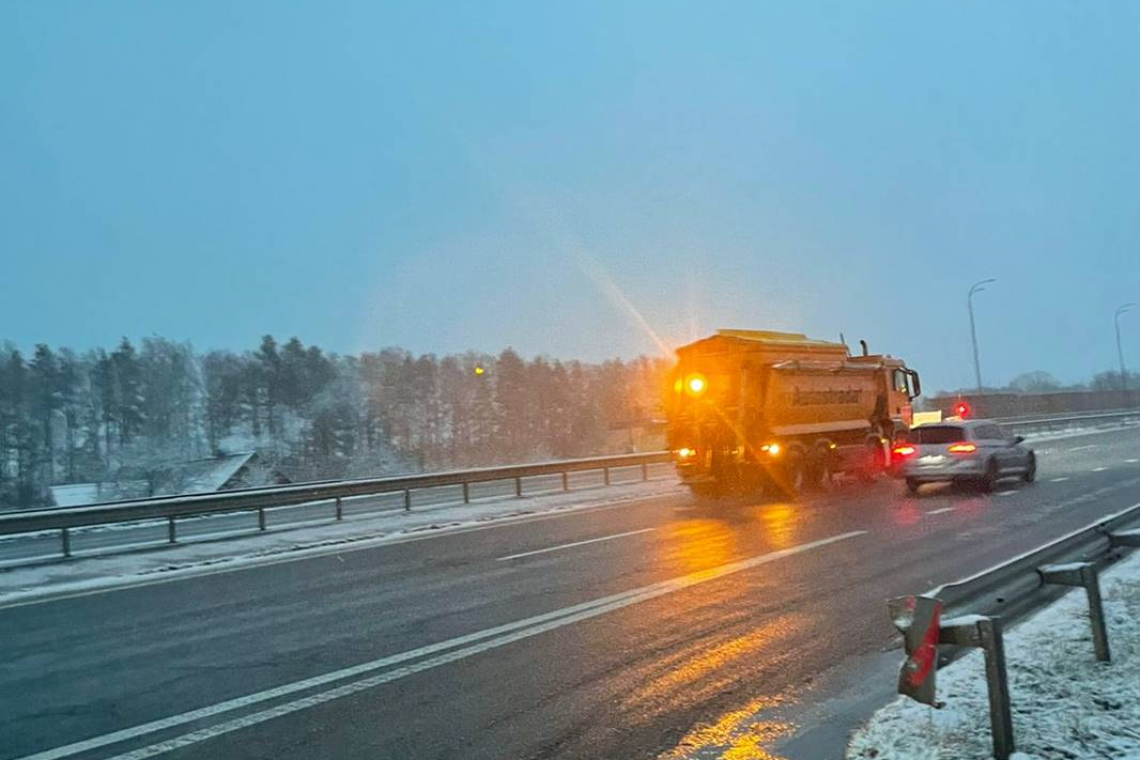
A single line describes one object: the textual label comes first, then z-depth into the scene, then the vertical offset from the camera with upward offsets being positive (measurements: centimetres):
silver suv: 2114 -65
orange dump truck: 2219 +65
